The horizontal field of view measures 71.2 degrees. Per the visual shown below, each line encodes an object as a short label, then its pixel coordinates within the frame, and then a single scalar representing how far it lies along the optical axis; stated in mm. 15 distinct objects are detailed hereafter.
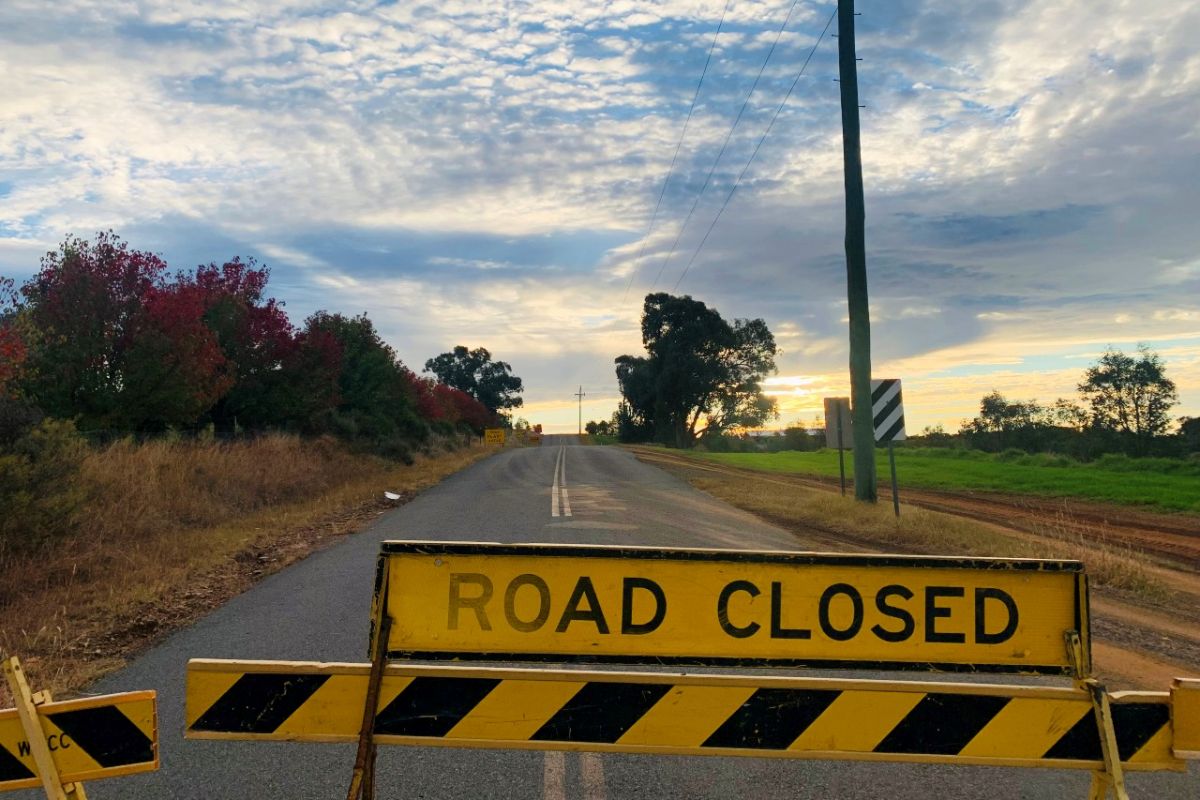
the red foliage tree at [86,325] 17859
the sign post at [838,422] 19359
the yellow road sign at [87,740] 2723
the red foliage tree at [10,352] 13016
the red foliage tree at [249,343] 26453
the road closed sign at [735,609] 2883
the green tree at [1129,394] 55094
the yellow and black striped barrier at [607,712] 2799
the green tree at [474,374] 128875
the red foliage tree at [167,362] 19031
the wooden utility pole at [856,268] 16578
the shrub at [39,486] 9227
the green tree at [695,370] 73875
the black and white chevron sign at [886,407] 15766
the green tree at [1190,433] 45438
